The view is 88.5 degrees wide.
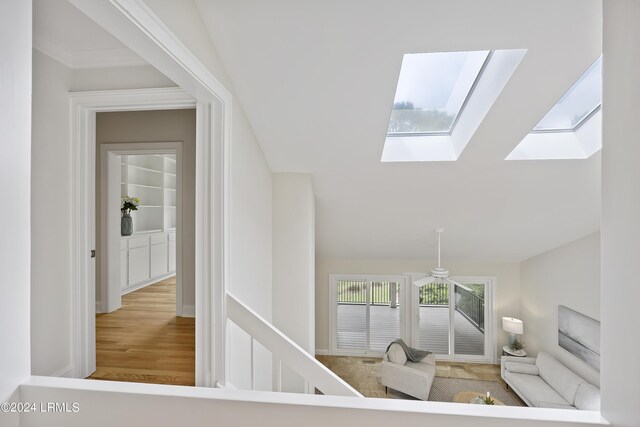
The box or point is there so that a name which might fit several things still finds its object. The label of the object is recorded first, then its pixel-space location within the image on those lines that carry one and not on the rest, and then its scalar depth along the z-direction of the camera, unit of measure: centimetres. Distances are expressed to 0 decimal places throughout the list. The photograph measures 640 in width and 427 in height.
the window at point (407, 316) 608
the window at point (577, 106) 218
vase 423
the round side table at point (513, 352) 554
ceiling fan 411
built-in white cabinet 420
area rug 494
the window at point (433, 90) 207
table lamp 550
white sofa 407
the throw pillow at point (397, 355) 504
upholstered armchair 470
